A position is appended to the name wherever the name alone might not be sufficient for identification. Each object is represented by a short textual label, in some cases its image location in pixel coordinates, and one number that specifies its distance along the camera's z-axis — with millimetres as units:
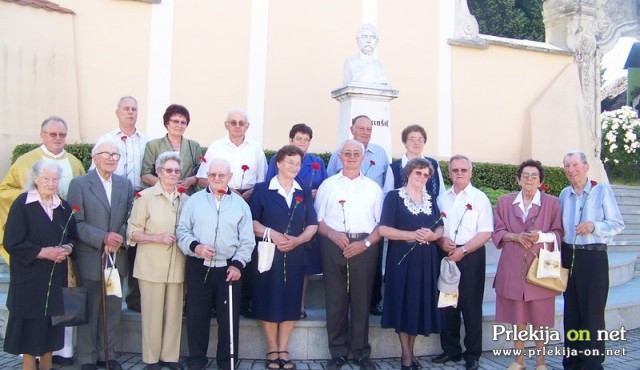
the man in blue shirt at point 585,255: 4668
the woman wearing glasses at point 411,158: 5410
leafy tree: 19422
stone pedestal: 7531
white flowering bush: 15570
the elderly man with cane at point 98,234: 4555
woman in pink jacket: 4688
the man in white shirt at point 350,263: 4816
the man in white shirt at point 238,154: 5312
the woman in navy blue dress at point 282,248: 4746
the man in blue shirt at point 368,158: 5688
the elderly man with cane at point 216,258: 4539
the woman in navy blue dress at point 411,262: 4703
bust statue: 7691
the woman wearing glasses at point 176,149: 5168
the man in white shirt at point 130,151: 5234
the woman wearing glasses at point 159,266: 4543
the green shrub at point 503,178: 11672
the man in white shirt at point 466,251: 4867
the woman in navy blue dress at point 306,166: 5344
